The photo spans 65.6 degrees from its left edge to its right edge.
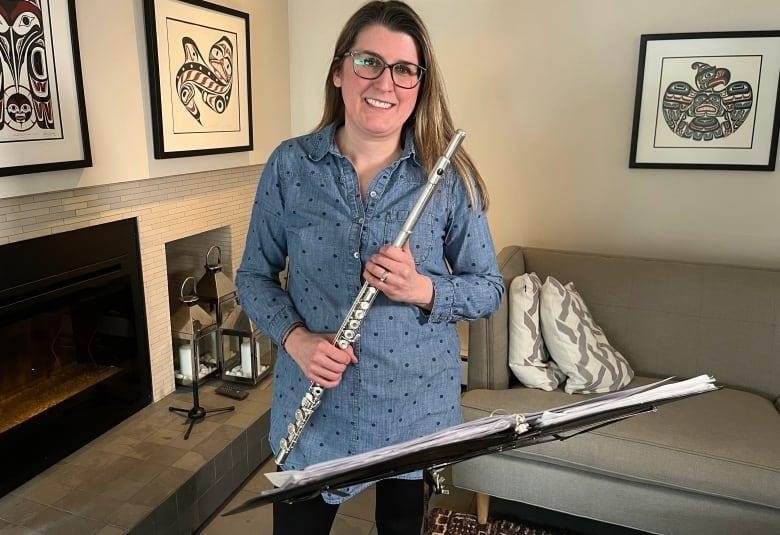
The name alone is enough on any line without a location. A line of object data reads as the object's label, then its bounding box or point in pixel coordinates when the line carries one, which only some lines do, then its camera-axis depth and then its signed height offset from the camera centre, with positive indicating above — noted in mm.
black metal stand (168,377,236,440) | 2330 -1013
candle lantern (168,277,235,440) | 2352 -833
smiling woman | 1071 -188
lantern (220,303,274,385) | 2629 -883
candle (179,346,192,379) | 2565 -893
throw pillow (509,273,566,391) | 2186 -716
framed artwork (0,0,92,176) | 1648 +162
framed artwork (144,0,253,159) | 2195 +273
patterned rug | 2078 -1294
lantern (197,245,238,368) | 2585 -623
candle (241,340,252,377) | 2639 -908
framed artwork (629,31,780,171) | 2420 +190
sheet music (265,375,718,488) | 871 -401
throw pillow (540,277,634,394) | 2146 -717
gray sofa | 1803 -868
